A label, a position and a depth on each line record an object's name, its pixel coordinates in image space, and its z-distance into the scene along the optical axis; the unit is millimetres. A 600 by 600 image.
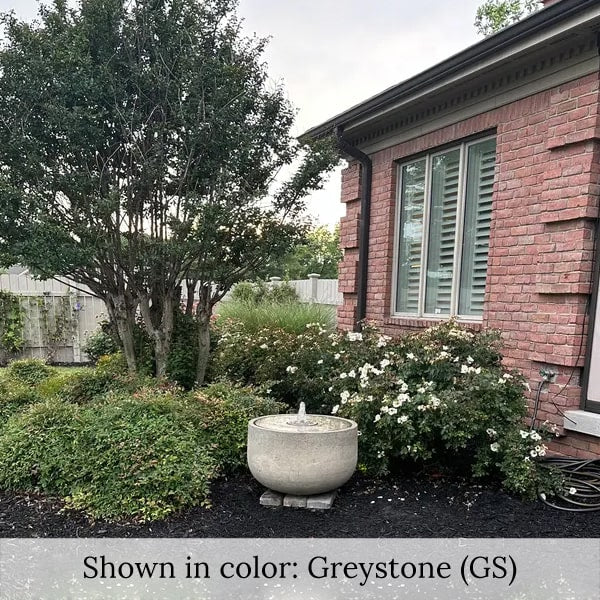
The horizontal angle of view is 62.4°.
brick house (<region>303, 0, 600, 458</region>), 3990
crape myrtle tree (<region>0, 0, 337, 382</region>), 4738
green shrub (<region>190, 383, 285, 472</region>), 3842
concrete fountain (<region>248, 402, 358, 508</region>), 3225
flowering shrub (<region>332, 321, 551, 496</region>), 3508
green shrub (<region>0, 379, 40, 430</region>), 4719
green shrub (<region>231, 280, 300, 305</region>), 11216
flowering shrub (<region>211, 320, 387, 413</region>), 4770
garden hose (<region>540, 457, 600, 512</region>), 3277
